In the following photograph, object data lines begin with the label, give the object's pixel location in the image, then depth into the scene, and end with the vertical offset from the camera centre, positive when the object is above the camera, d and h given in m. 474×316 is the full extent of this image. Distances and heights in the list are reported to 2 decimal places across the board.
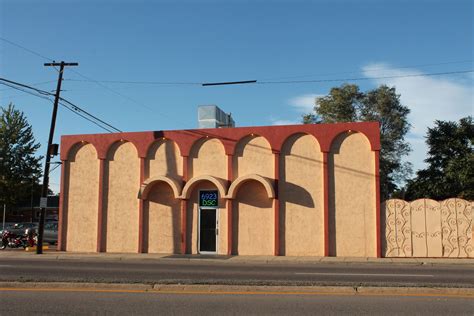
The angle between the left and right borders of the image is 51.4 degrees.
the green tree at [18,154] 54.50 +6.88
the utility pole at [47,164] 23.54 +2.48
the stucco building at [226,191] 21.38 +1.12
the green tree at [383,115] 44.53 +9.23
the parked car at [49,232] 30.30 -1.07
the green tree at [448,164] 28.34 +3.14
